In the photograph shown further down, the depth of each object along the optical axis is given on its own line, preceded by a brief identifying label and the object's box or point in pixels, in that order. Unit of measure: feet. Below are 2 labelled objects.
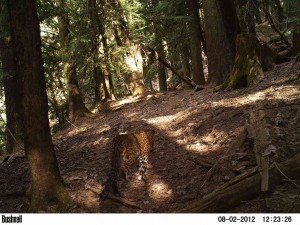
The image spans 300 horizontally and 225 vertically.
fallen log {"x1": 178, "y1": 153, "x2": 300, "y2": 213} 16.75
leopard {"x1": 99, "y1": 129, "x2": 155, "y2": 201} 24.73
